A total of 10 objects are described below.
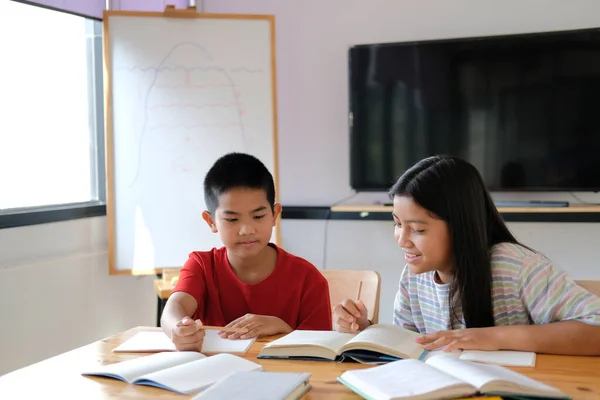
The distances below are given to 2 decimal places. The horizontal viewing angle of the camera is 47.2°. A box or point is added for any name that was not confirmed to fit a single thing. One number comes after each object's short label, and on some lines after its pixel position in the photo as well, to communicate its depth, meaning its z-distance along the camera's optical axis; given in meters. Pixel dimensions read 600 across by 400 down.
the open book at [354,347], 1.25
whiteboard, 2.85
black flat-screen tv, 3.10
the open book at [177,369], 1.12
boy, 1.72
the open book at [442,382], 0.99
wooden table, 1.10
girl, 1.44
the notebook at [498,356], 1.22
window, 2.75
